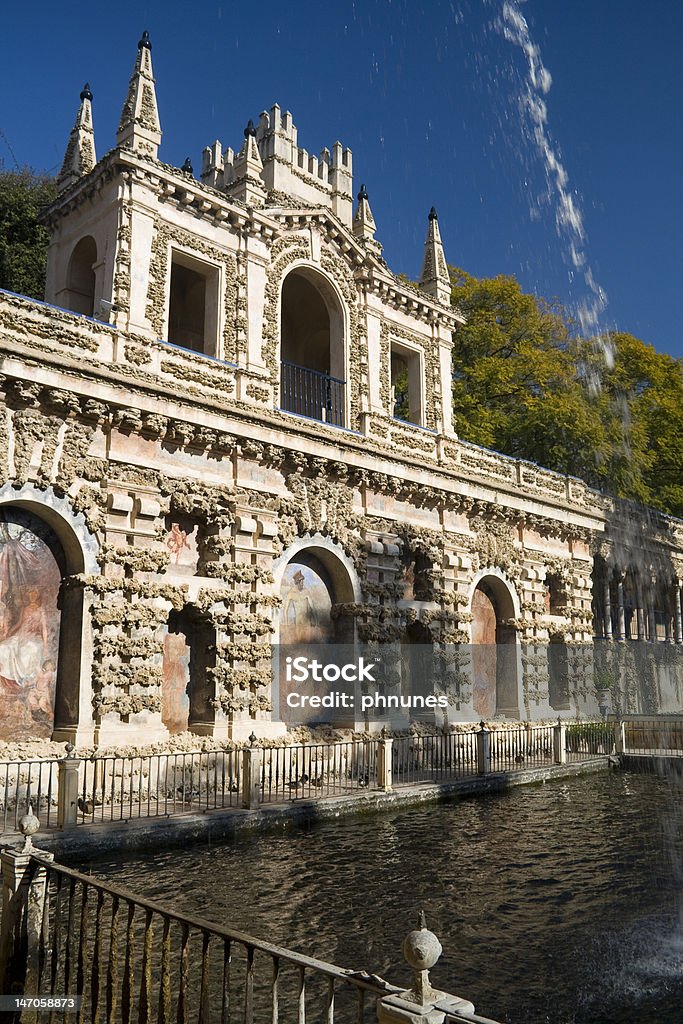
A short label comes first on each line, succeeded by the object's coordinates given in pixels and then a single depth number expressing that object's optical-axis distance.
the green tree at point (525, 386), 32.72
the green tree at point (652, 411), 36.00
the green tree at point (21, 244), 30.47
